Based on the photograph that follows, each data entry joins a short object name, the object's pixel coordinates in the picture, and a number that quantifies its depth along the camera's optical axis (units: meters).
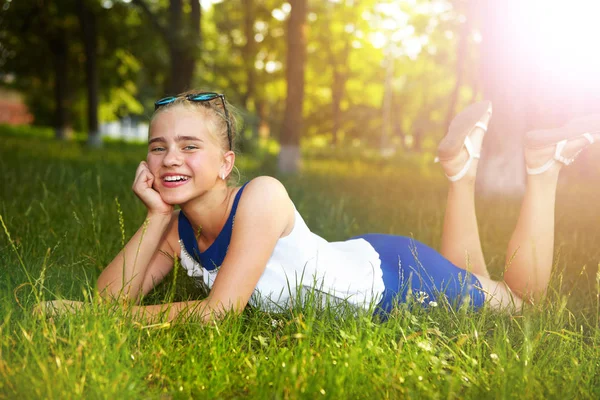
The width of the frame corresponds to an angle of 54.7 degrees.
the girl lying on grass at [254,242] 2.68
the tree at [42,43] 20.64
